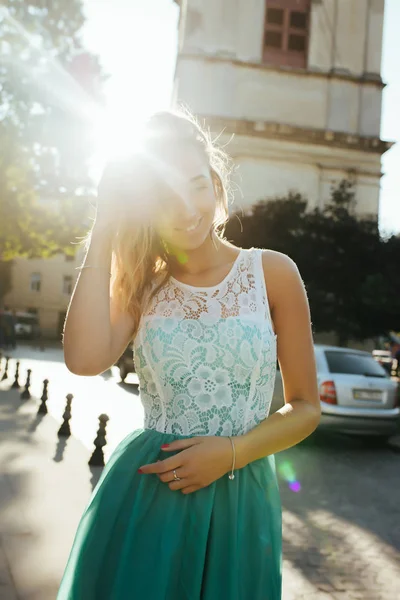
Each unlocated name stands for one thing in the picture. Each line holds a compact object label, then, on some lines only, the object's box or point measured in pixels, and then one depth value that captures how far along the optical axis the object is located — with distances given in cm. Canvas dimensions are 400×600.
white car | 1020
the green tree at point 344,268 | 1980
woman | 179
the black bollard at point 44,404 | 1163
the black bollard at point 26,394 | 1353
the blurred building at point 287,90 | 3014
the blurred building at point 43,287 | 6147
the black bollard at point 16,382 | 1562
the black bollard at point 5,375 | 1780
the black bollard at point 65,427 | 961
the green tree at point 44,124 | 1989
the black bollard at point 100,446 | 772
